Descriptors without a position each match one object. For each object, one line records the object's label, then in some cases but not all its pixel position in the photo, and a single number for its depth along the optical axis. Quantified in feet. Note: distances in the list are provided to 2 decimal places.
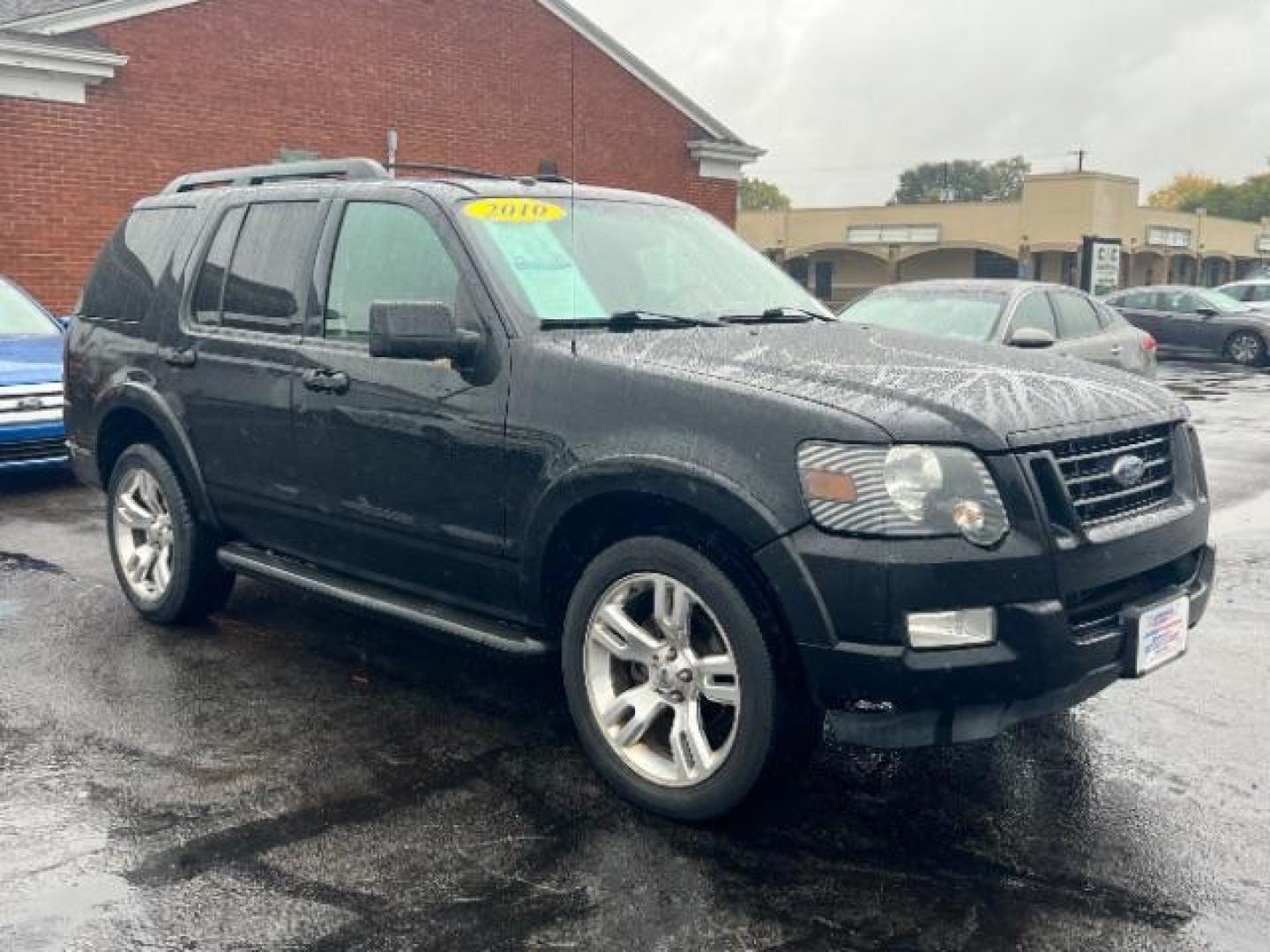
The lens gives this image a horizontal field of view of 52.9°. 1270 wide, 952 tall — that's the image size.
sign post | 96.48
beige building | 158.10
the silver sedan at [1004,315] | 32.76
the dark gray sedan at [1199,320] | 76.59
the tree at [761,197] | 394.73
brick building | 49.70
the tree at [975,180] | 375.86
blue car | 28.58
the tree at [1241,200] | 322.75
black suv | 10.85
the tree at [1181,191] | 354.33
